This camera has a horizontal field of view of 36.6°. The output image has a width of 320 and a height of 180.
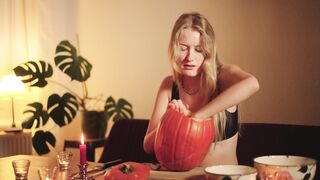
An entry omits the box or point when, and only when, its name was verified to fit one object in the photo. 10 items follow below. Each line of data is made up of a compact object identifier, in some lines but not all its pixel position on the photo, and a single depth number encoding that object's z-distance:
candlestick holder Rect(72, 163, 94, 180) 1.39
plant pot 3.06
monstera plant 2.96
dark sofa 1.96
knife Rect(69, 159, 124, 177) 1.60
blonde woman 1.52
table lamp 3.17
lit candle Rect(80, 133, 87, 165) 1.36
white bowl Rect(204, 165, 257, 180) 1.17
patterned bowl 1.19
